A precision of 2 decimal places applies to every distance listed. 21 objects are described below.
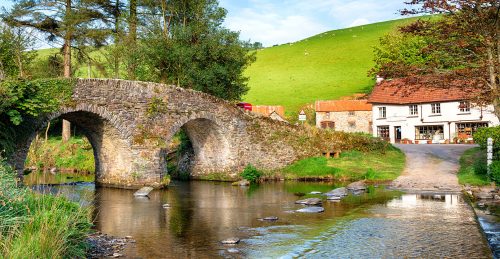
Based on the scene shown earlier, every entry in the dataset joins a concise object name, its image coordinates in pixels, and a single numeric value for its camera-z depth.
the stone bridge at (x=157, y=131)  23.25
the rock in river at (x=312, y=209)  17.70
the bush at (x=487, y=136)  24.16
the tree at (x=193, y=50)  34.47
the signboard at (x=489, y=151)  23.17
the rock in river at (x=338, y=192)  21.88
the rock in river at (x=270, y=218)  16.22
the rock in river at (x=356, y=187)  23.75
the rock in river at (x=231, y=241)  12.60
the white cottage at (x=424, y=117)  52.16
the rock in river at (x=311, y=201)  19.32
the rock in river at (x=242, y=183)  27.89
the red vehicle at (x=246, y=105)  34.73
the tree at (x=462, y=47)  21.97
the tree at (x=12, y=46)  35.09
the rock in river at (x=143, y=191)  22.78
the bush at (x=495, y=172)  22.16
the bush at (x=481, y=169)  24.91
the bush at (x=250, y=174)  29.42
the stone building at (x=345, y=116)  61.22
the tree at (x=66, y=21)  33.88
